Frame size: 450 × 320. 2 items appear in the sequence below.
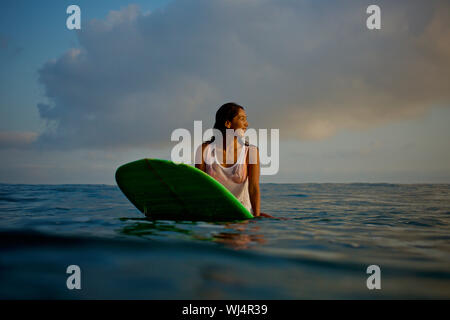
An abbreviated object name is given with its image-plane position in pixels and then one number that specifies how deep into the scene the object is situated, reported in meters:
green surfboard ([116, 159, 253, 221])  3.86
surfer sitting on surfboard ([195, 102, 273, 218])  4.19
